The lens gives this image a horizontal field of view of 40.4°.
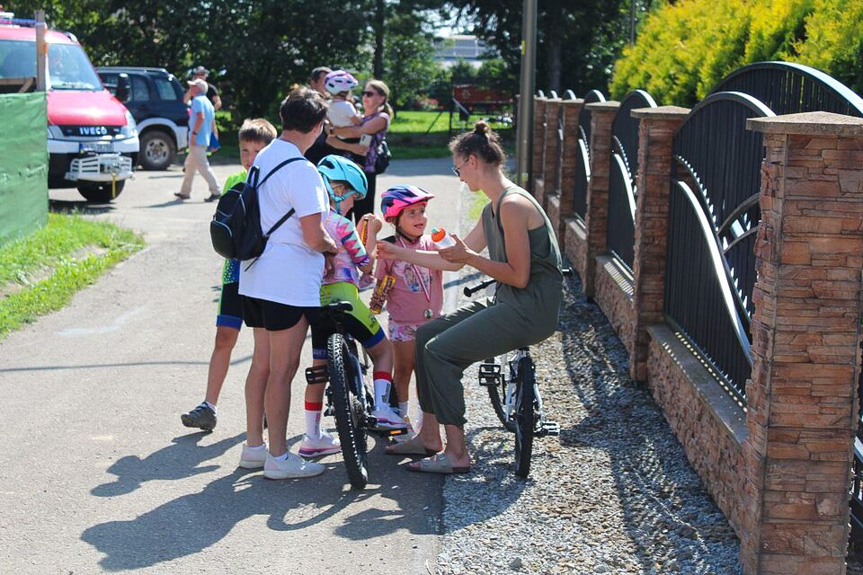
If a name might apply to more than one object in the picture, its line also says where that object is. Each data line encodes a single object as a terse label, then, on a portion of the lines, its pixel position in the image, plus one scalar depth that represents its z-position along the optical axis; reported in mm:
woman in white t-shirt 5645
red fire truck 16141
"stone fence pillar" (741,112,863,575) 4355
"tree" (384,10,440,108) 46469
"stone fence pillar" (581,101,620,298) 10531
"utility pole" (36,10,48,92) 13555
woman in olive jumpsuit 5836
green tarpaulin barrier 11977
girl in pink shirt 6324
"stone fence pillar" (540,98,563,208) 15094
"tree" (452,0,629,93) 34438
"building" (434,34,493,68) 95750
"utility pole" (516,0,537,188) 13992
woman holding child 10125
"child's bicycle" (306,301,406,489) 5688
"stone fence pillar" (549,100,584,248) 13070
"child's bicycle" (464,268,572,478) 5895
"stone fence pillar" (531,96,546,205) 17653
